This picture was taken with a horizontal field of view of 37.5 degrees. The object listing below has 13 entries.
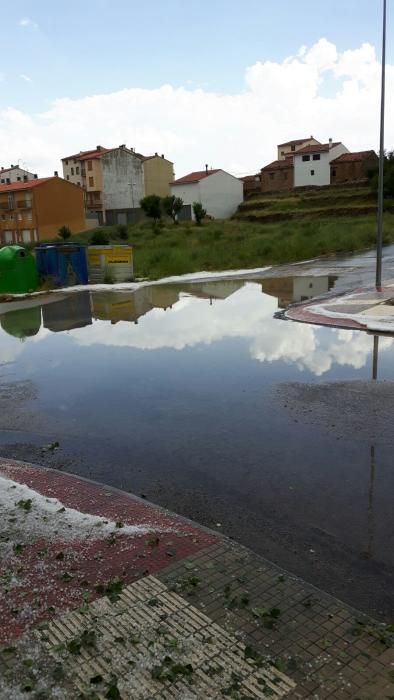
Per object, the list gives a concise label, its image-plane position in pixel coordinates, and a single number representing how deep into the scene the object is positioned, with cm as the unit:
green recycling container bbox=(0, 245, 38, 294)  2025
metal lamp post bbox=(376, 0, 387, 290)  1452
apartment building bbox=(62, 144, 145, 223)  7212
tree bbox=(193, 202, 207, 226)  5559
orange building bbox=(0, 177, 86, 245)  5769
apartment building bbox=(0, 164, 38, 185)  8475
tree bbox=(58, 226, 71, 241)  5258
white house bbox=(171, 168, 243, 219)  6750
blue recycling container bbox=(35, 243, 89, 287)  2178
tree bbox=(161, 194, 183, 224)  5975
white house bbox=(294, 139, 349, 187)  6981
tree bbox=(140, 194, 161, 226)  5912
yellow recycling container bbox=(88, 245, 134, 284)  2239
